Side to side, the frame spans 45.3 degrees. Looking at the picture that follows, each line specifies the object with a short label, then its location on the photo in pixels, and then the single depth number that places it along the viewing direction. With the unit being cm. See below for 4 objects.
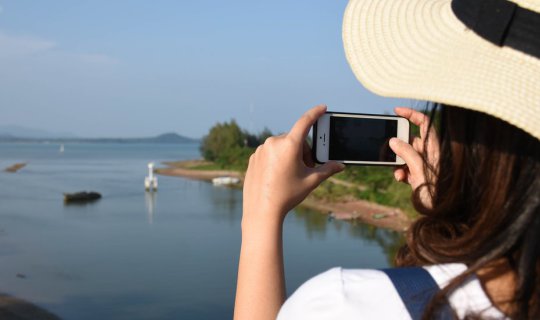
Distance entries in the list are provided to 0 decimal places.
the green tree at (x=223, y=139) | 3269
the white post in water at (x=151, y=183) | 2253
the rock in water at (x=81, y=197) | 1916
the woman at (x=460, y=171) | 47
